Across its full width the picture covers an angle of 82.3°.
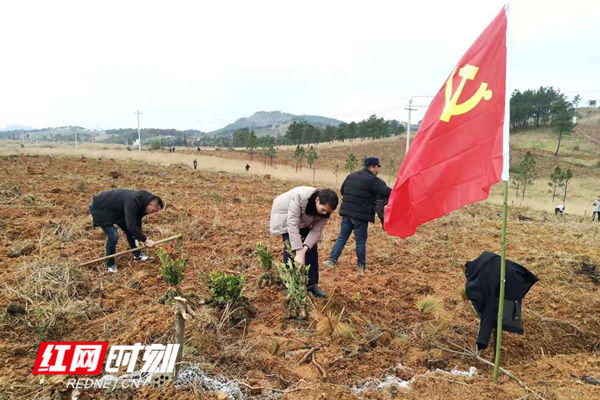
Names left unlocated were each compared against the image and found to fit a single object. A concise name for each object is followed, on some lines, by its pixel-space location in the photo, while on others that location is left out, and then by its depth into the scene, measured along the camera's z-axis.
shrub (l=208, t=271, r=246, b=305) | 3.38
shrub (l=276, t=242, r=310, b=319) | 3.45
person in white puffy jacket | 3.46
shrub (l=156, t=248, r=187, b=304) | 3.60
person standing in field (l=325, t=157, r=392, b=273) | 4.64
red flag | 2.40
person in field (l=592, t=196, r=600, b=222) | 14.67
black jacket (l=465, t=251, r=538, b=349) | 2.83
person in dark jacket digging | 4.39
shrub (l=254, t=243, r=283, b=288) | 4.16
